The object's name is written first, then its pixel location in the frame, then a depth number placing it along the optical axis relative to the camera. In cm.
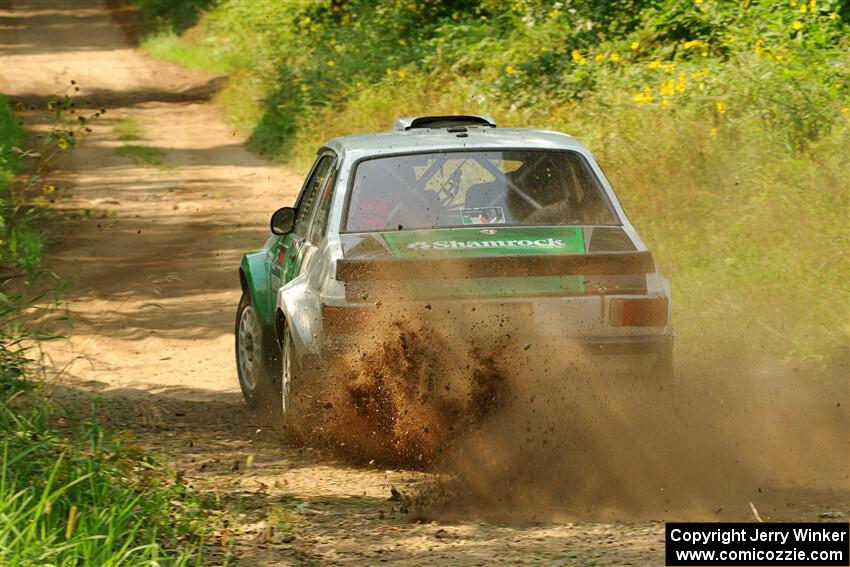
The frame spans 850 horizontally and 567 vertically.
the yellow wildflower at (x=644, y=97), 2612
